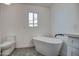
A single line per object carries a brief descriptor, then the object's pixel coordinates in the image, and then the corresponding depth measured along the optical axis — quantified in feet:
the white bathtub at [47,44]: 5.66
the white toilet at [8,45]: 5.21
